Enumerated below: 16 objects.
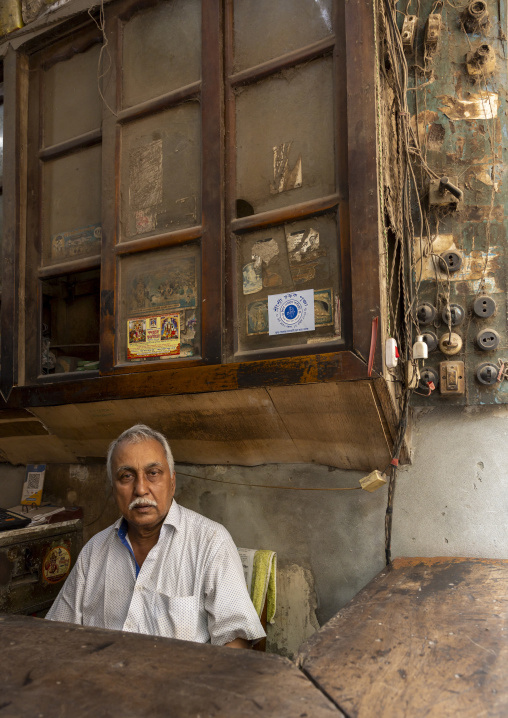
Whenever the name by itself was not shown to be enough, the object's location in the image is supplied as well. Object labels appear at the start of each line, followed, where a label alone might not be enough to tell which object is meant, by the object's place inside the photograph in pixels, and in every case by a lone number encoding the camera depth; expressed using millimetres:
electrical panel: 2293
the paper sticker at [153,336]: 2336
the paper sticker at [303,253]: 2049
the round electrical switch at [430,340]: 2357
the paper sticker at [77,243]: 2670
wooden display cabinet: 1973
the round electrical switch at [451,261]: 2354
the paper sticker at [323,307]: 1988
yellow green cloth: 2264
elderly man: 1831
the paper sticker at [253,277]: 2172
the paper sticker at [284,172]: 2119
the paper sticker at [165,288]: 2318
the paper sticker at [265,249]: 2145
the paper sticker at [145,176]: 2461
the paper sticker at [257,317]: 2135
